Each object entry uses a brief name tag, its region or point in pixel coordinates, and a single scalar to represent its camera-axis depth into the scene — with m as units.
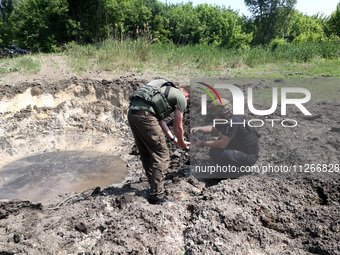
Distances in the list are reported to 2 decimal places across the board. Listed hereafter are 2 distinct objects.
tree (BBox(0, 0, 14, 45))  19.58
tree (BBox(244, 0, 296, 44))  31.47
